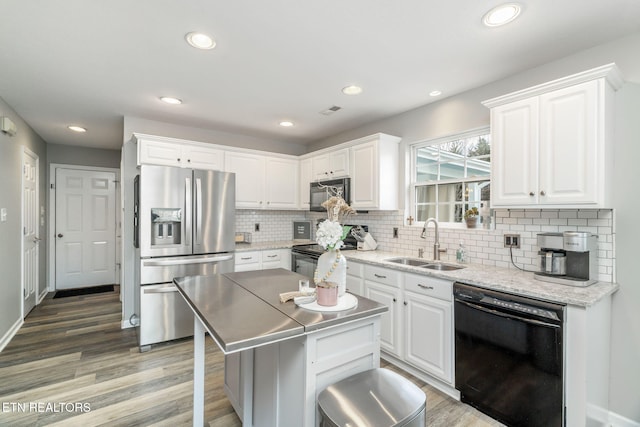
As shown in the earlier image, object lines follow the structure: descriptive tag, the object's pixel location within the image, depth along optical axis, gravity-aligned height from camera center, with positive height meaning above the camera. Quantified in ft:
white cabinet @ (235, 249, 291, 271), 12.04 -2.00
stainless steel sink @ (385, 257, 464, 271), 8.97 -1.63
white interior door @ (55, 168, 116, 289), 17.03 -0.98
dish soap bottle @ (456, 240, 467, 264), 9.08 -1.30
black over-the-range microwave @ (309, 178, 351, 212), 11.96 +0.88
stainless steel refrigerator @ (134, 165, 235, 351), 9.94 -0.93
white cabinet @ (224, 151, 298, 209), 13.04 +1.46
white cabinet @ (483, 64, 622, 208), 6.01 +1.53
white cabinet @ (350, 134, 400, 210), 10.82 +1.47
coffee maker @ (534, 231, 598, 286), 6.18 -0.99
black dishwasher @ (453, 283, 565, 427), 5.58 -2.96
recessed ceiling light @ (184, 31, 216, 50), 6.39 +3.75
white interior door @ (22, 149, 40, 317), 12.09 -0.86
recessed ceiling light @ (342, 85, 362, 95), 9.07 +3.77
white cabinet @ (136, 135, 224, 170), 10.79 +2.23
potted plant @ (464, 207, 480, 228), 9.03 -0.15
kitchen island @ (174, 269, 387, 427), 4.02 -2.03
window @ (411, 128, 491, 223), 9.26 +1.22
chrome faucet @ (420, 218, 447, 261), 9.51 -1.08
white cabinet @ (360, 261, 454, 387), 7.42 -2.89
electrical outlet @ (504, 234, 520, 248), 7.94 -0.76
